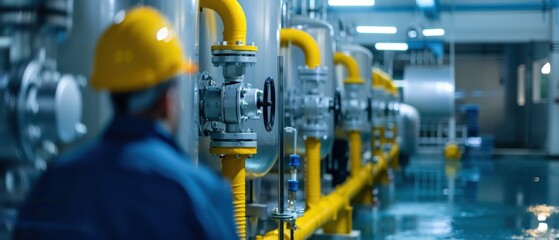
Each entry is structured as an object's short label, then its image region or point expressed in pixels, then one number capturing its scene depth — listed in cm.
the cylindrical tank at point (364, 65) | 841
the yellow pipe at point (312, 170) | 546
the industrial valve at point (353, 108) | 720
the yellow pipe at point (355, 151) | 781
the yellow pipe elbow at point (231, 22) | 321
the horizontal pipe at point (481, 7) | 1402
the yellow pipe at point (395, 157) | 1303
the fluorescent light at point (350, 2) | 941
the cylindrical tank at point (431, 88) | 1277
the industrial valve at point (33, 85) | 159
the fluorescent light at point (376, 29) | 1365
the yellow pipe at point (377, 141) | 1035
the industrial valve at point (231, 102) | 321
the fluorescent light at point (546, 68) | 1622
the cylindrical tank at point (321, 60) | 541
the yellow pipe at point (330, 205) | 449
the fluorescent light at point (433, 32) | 1395
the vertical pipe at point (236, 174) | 341
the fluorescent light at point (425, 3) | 1296
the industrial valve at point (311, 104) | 527
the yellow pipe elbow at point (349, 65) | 728
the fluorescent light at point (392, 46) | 1388
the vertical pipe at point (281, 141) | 352
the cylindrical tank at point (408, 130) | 1378
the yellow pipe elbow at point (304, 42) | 514
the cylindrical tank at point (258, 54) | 357
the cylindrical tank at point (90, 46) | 175
